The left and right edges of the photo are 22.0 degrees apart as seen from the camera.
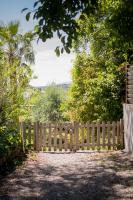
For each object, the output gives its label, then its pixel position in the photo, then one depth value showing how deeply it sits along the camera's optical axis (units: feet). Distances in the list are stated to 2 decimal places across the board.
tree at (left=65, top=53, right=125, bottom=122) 57.98
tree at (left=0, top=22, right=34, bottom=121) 42.14
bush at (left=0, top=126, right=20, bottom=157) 34.91
